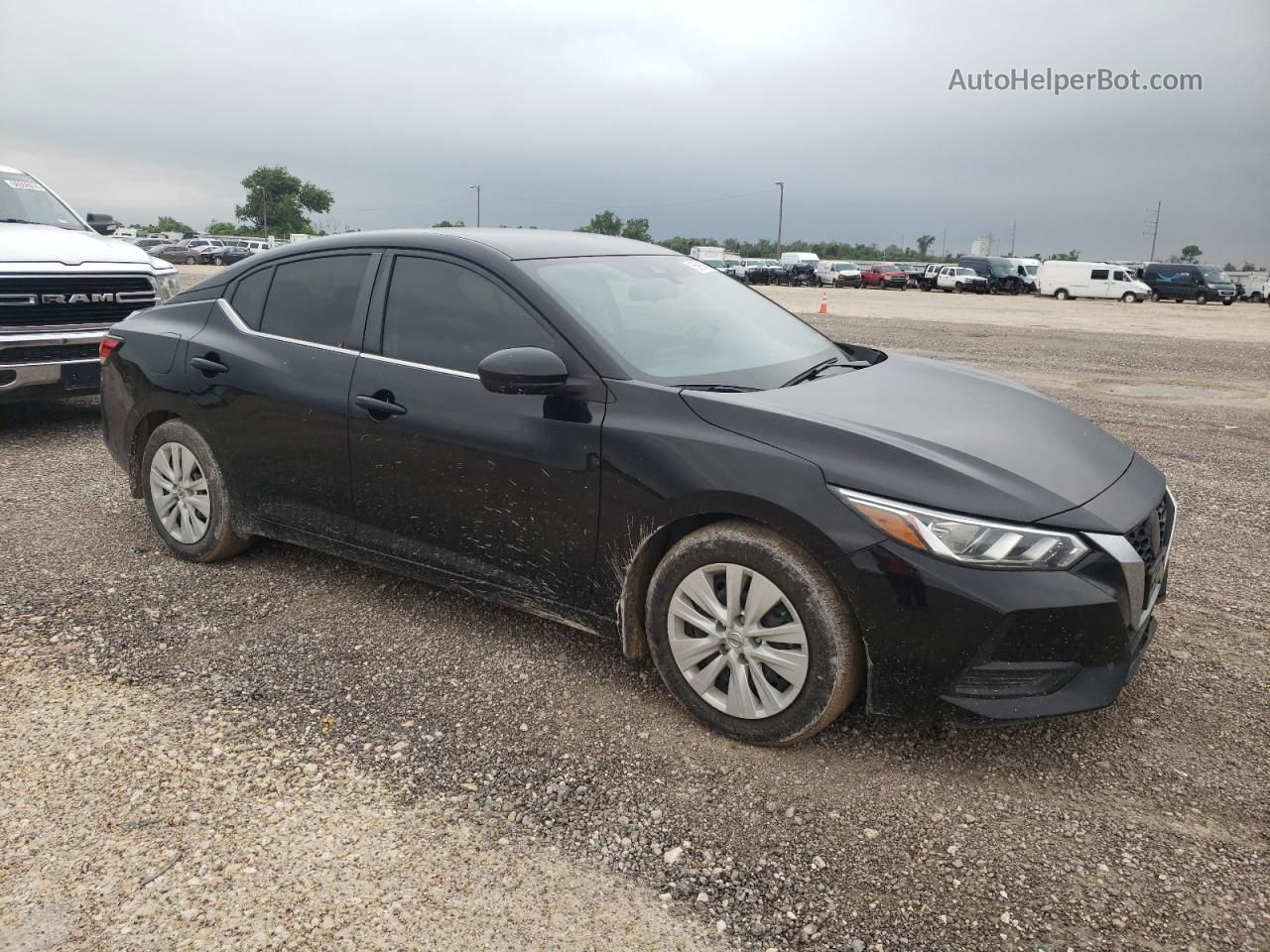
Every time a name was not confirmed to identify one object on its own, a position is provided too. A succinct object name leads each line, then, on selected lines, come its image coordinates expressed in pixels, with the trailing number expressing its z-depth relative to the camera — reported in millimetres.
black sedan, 2834
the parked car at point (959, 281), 47312
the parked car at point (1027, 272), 46656
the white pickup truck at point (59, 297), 6973
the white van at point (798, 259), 57053
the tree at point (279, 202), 114062
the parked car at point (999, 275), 46875
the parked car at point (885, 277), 53694
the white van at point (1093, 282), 41312
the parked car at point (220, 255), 57250
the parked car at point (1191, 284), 41969
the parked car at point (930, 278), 51000
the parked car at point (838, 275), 54625
